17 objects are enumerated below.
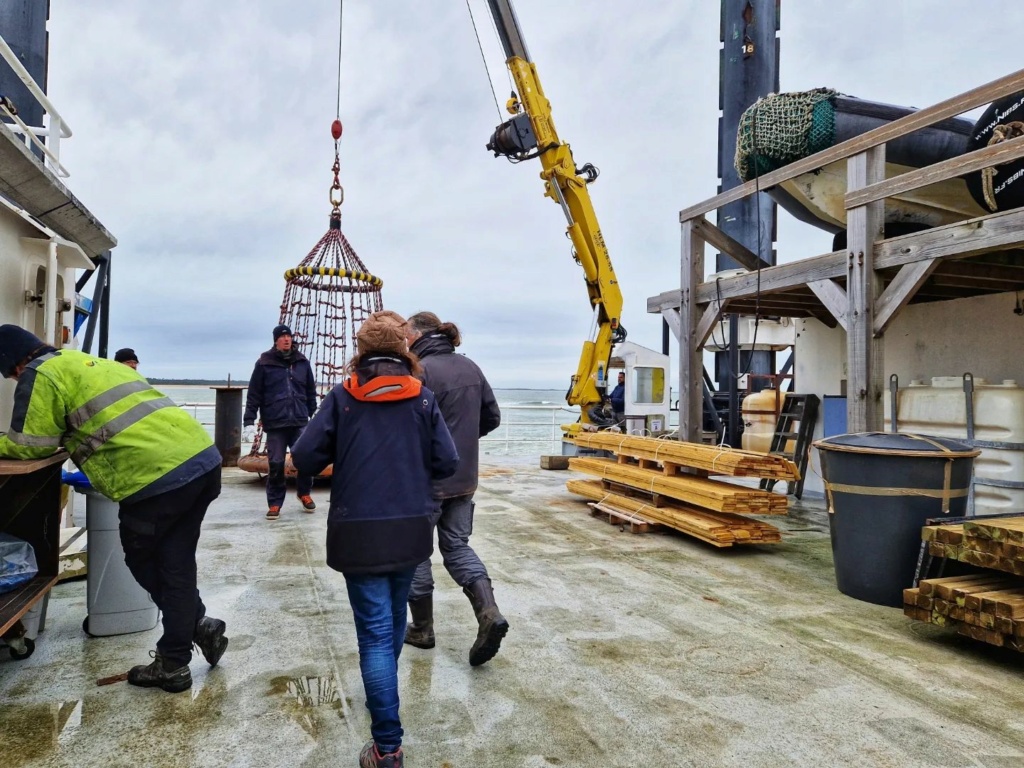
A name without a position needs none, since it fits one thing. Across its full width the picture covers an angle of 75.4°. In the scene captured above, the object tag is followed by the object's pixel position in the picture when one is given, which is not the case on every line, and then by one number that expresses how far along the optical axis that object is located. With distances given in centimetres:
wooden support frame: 434
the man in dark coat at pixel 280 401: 662
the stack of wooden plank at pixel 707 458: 542
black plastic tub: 383
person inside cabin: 1277
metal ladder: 830
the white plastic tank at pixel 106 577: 332
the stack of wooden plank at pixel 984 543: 311
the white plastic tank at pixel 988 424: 565
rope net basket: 894
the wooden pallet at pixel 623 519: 617
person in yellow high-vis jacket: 255
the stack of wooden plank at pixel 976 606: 301
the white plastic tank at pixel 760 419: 1088
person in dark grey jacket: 327
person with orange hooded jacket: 216
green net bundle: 639
